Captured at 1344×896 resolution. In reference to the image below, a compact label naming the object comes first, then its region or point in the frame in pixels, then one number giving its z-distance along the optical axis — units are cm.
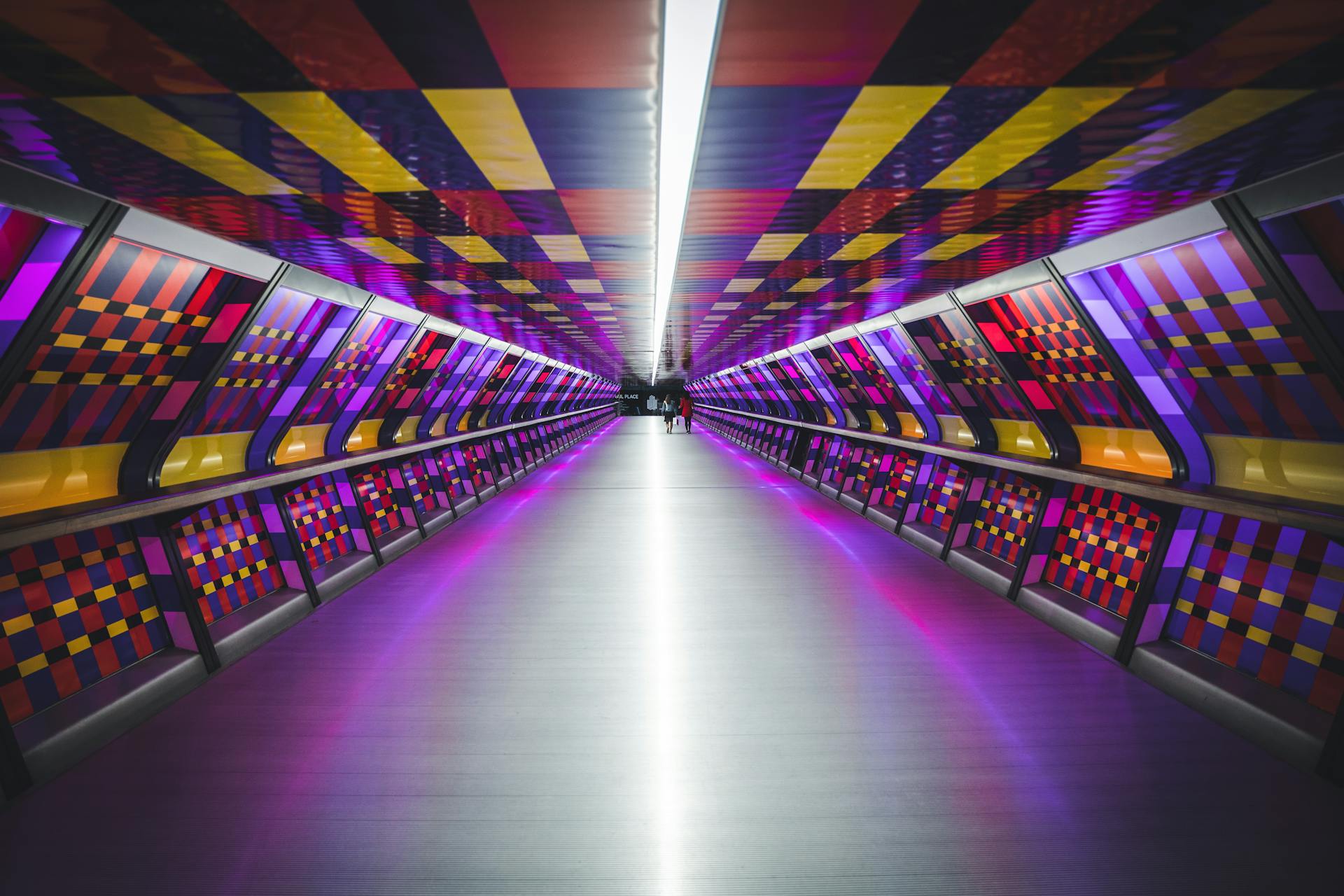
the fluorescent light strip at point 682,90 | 166
